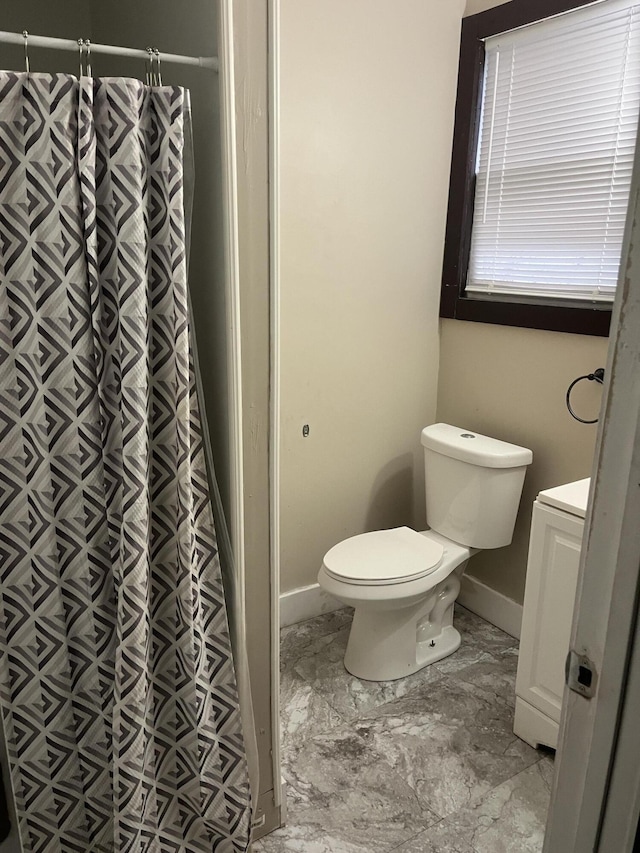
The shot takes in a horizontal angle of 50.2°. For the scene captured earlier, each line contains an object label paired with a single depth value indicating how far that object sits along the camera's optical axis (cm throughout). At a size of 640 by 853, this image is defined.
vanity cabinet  185
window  210
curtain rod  120
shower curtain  126
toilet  220
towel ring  216
